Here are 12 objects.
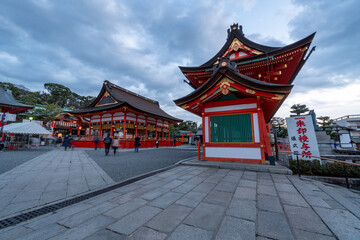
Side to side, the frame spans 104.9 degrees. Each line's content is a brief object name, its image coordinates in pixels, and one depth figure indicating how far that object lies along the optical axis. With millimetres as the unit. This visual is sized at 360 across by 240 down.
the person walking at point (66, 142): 13764
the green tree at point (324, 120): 28919
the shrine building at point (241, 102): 5812
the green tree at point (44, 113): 23580
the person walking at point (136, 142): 11984
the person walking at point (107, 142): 9640
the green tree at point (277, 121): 39703
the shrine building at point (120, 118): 16284
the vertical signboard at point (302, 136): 5910
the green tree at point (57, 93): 40550
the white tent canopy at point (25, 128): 11536
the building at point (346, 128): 13745
